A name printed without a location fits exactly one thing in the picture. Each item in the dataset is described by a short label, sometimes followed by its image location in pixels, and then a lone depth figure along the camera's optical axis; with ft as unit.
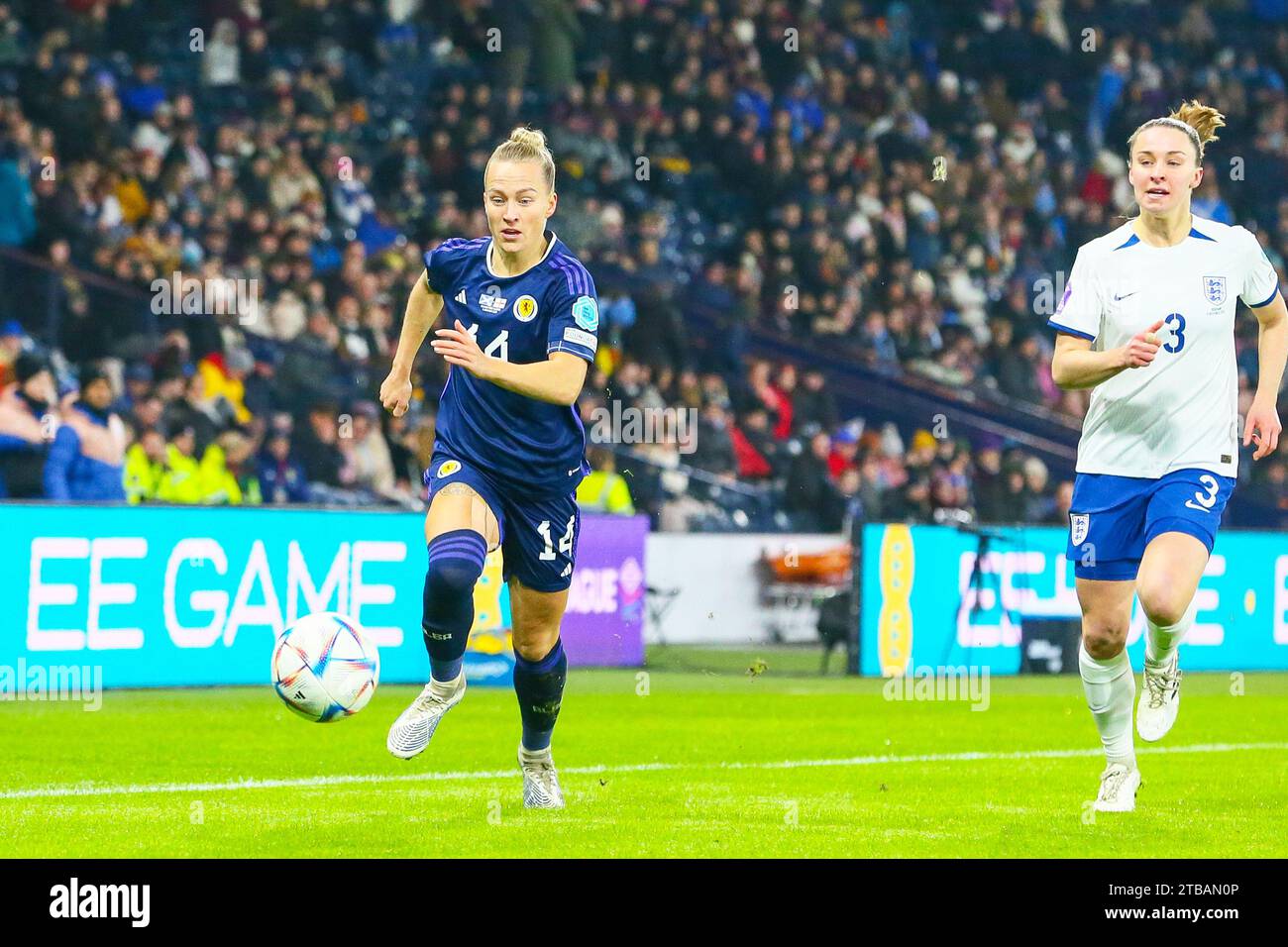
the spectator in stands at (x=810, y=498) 60.18
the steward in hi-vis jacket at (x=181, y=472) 47.67
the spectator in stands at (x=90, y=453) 44.06
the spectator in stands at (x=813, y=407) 64.39
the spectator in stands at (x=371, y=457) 52.80
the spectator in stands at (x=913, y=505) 61.31
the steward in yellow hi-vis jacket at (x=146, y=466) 47.11
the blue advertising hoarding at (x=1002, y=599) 50.19
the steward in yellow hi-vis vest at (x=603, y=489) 54.39
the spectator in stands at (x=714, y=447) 59.47
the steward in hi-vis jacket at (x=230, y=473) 48.85
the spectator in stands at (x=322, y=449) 51.52
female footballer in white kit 23.40
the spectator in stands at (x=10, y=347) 45.98
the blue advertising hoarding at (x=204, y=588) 39.17
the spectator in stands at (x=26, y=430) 45.57
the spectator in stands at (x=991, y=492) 61.46
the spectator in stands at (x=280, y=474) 50.31
